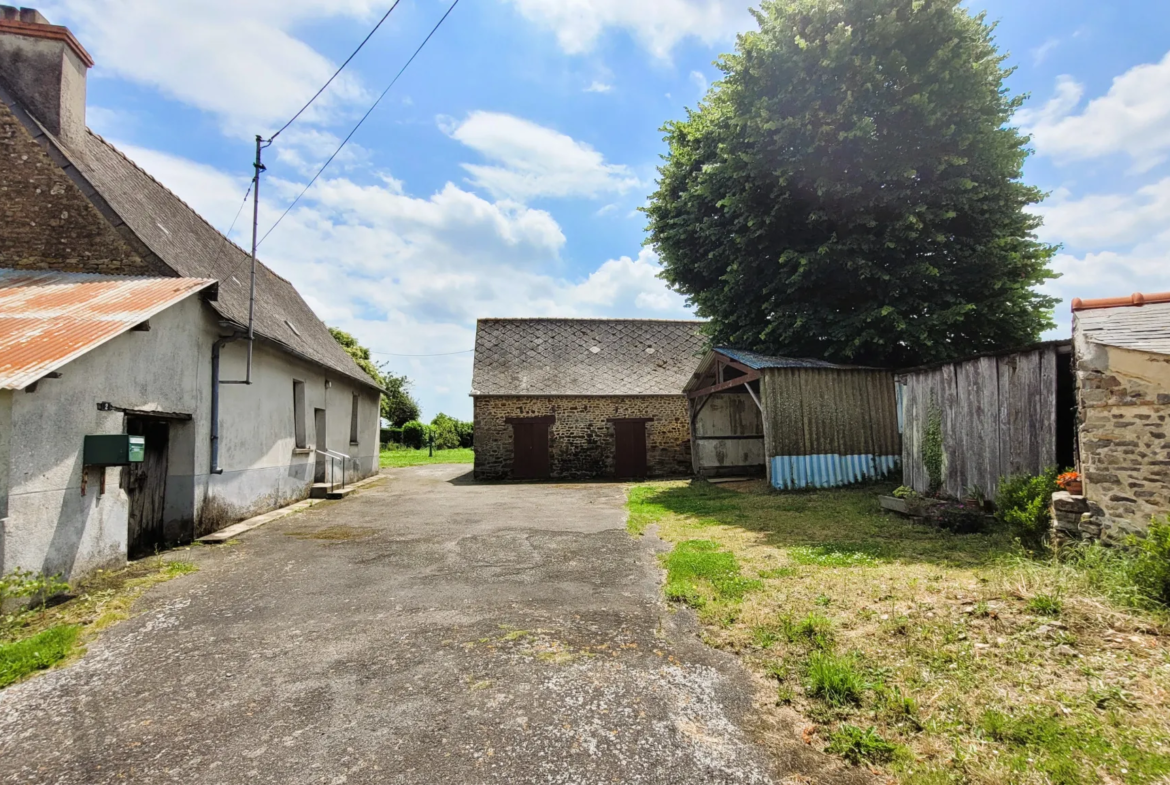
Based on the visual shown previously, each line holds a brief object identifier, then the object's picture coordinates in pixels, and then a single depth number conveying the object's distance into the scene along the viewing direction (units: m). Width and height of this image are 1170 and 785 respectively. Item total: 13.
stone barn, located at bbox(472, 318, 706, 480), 18.08
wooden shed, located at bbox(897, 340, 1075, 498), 6.93
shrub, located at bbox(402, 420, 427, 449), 34.47
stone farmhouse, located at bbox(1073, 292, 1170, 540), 4.95
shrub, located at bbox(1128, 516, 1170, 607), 3.92
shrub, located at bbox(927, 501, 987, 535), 7.04
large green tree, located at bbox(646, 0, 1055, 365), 10.88
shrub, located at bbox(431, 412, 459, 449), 34.78
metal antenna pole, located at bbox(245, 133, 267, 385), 8.47
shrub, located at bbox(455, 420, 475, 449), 36.75
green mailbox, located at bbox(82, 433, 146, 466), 5.48
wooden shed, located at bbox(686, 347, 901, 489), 11.53
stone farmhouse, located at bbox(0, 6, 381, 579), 5.05
